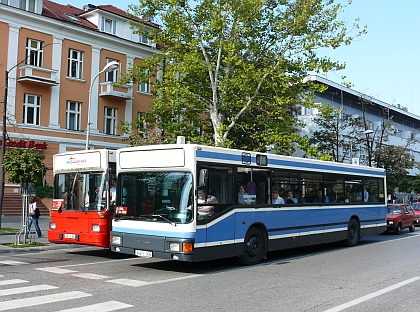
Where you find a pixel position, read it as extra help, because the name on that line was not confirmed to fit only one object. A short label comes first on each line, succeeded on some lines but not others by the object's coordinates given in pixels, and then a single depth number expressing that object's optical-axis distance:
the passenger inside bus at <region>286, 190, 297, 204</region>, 14.45
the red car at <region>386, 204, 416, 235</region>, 24.22
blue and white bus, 11.09
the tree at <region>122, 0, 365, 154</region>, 26.67
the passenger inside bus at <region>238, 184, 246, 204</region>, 12.49
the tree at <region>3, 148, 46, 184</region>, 16.91
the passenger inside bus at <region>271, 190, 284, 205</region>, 13.81
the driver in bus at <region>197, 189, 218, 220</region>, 11.12
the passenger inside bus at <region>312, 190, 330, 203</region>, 15.84
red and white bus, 13.50
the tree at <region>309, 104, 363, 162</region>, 42.00
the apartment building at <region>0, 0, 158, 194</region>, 31.36
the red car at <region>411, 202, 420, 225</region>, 30.67
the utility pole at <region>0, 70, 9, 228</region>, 19.05
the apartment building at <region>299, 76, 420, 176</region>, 50.53
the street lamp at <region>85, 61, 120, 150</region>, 20.51
